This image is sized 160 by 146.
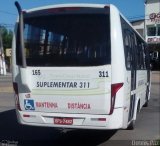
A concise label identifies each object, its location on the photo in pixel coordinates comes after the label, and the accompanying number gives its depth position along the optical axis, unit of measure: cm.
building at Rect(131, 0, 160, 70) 3104
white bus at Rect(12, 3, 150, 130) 440
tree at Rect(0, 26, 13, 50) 4428
